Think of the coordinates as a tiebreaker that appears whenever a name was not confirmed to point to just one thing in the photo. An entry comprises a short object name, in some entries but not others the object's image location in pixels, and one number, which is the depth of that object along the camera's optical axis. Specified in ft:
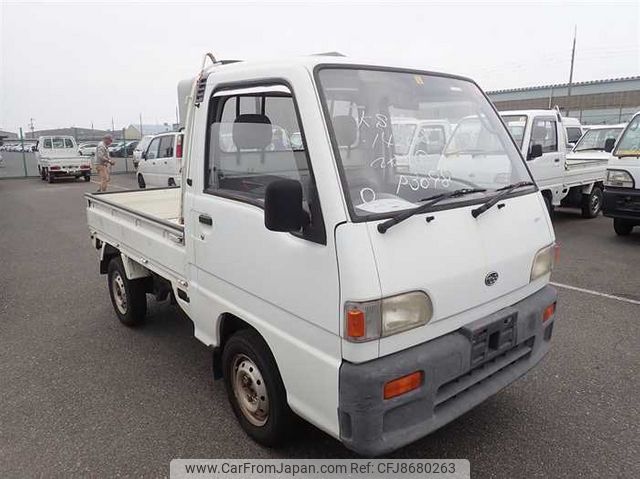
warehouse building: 103.35
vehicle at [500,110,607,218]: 27.12
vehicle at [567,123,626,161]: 39.07
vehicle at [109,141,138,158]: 111.86
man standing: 51.21
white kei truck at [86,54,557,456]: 6.88
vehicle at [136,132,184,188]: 43.77
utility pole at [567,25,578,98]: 104.36
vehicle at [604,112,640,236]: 23.63
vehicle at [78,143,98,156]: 108.78
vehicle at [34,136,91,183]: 66.39
